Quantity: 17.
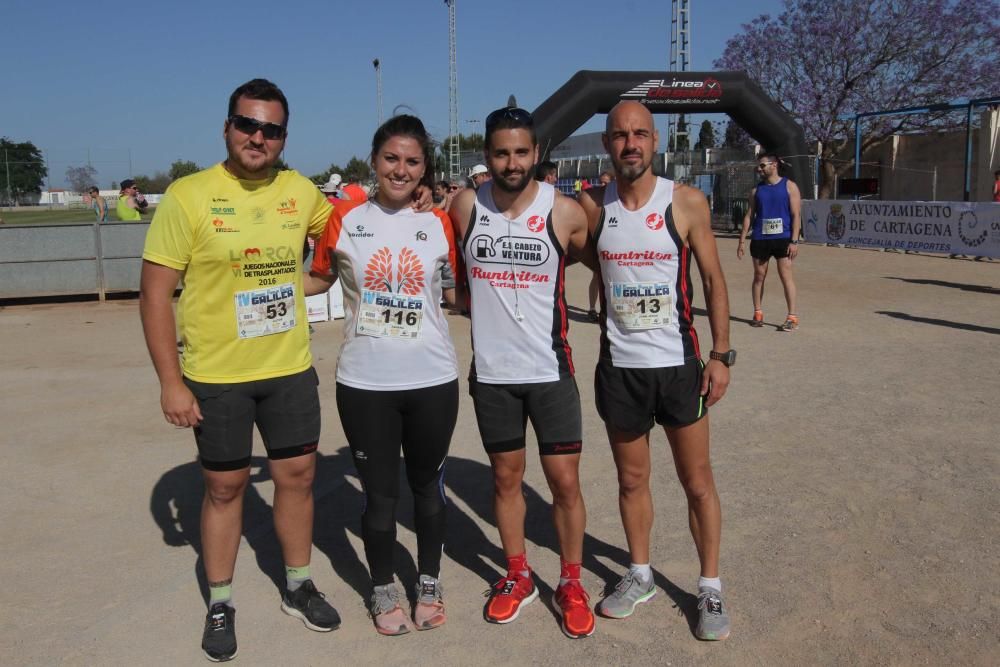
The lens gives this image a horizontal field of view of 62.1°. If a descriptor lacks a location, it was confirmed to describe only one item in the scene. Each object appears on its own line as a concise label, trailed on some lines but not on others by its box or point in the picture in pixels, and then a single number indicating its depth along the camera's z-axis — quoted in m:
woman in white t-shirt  3.10
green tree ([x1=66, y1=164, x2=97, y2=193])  55.09
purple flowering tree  28.45
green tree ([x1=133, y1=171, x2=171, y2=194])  62.43
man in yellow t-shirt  2.94
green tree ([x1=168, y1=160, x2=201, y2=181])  52.46
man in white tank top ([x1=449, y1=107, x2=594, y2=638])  3.09
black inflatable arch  18.83
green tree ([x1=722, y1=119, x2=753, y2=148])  37.31
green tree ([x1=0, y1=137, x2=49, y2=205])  57.14
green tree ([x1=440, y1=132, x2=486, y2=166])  68.56
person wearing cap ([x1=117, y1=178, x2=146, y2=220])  13.56
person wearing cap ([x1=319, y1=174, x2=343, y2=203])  10.63
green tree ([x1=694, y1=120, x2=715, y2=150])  60.50
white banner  16.03
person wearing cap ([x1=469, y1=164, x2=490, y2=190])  9.82
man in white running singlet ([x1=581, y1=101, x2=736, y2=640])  3.12
